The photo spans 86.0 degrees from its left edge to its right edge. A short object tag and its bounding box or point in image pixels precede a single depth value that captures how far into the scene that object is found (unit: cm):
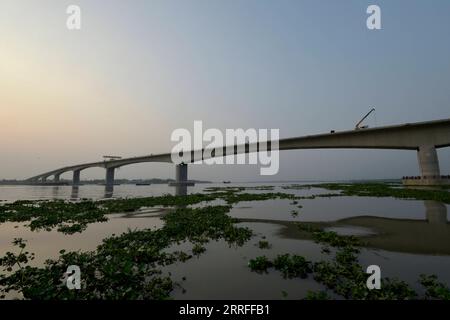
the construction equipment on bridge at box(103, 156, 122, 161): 11804
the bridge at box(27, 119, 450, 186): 4606
